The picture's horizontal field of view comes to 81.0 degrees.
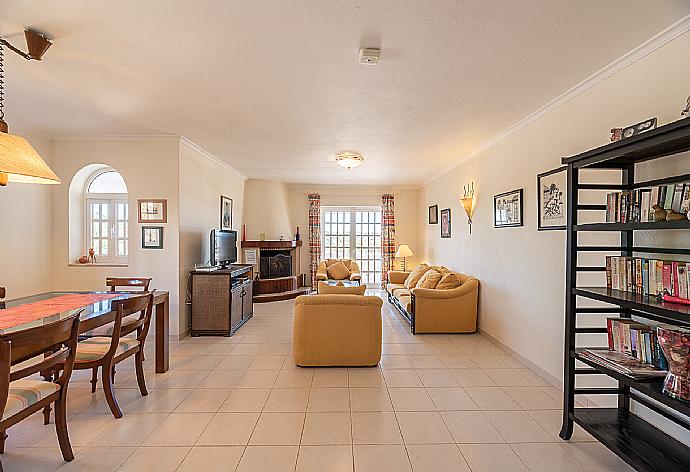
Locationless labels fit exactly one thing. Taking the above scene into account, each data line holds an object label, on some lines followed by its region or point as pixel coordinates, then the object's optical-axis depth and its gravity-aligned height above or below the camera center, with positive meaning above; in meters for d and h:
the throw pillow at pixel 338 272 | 9.24 -0.86
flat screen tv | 6.21 -0.22
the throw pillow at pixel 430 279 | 6.29 -0.72
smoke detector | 2.72 +1.22
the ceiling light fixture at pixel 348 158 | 5.97 +1.14
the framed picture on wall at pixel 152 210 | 5.33 +0.31
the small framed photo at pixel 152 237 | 5.34 -0.05
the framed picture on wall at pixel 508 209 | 4.56 +0.32
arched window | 5.70 +0.24
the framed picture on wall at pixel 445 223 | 7.65 +0.23
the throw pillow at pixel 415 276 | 7.57 -0.80
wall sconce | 6.25 +0.54
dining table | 2.76 -0.59
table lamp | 9.71 -0.42
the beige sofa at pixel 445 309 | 5.76 -1.06
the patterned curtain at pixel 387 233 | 10.21 +0.04
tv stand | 5.62 -0.97
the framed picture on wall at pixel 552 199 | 3.67 +0.35
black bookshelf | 2.06 -0.50
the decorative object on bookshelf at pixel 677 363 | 1.94 -0.62
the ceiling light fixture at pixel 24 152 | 2.40 +0.50
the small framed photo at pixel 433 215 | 8.59 +0.44
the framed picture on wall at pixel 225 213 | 7.33 +0.39
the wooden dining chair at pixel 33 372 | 2.07 -0.80
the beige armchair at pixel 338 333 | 4.33 -1.06
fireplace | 8.90 -0.67
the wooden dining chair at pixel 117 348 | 3.06 -0.92
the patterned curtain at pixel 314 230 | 10.09 +0.10
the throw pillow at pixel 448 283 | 5.97 -0.71
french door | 10.48 -0.09
